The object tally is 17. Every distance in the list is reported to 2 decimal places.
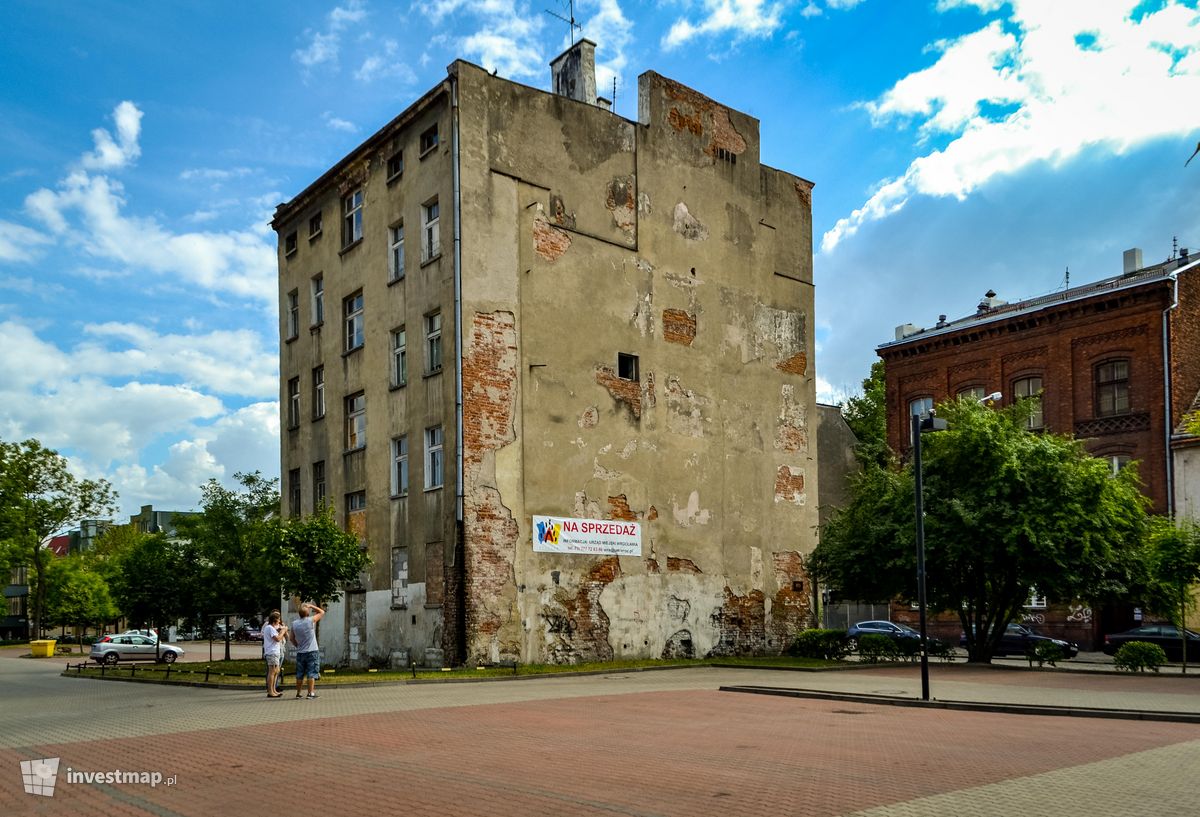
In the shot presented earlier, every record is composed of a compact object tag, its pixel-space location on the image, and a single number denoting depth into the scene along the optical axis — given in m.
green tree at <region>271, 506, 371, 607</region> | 25.86
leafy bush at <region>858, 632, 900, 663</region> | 29.88
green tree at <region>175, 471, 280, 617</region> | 39.31
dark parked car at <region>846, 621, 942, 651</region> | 40.97
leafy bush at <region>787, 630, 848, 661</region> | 31.80
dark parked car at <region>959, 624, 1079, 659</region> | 38.41
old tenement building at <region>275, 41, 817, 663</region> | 27.92
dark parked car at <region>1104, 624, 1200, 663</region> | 33.34
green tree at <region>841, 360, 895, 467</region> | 60.38
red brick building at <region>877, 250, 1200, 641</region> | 40.53
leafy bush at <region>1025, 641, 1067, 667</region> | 27.52
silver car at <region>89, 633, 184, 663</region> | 45.44
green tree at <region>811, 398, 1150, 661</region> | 27.52
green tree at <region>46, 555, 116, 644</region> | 69.88
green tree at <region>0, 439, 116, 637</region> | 60.06
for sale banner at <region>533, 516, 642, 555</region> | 28.33
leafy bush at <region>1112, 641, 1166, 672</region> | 25.17
